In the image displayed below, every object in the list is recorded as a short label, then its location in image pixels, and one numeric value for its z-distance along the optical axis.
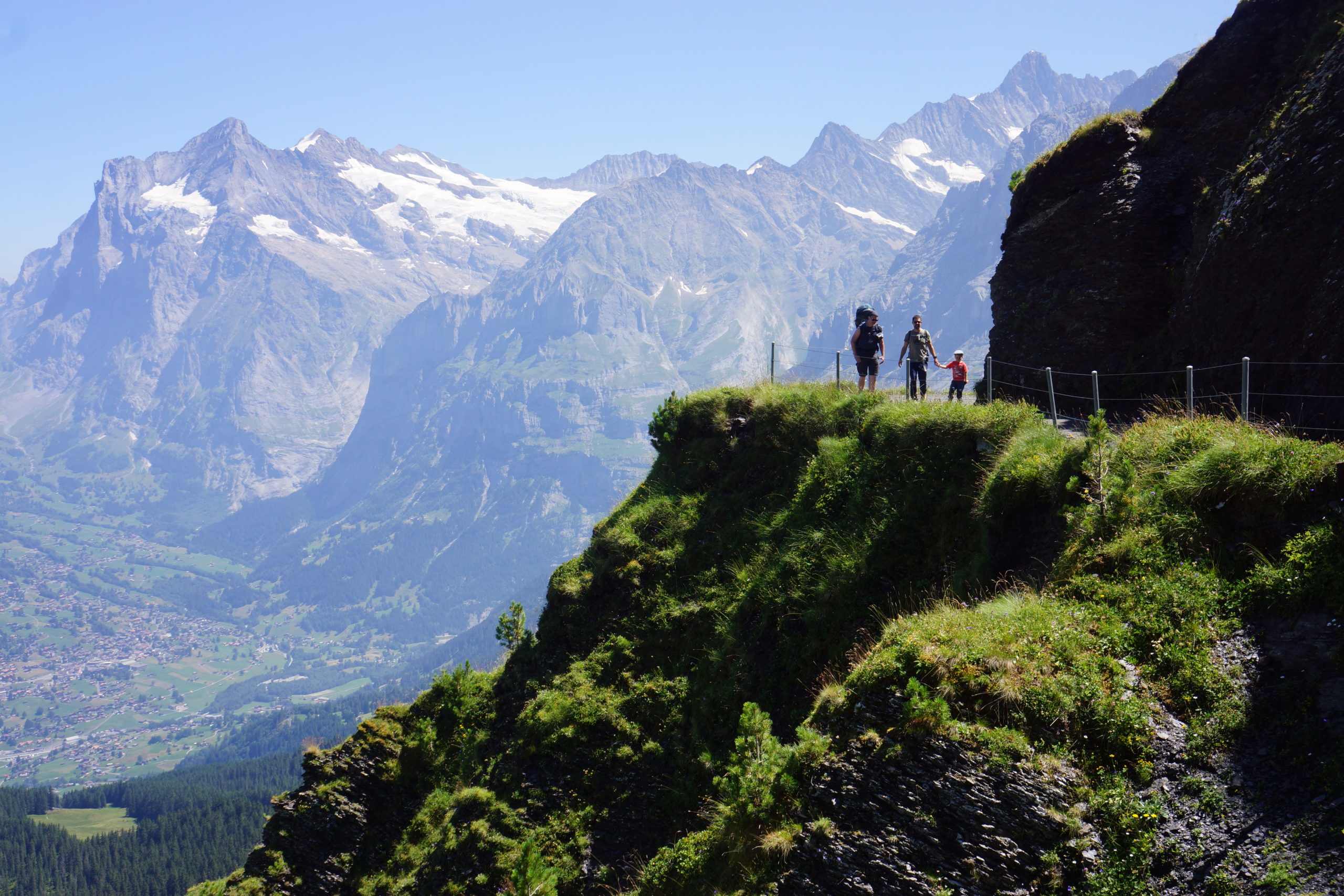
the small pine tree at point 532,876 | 13.12
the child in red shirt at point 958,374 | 19.67
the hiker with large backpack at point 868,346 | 20.94
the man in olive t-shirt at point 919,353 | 20.33
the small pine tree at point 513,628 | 21.91
